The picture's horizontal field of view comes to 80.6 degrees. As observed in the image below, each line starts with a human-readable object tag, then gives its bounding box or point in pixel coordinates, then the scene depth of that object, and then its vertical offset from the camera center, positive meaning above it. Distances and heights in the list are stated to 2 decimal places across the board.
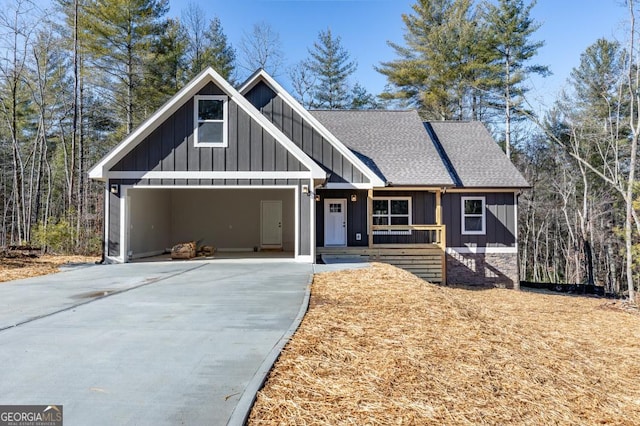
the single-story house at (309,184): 10.73 +1.10
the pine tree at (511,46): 21.23 +9.84
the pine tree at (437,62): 22.45 +9.74
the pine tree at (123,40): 17.95 +8.72
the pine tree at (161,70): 19.47 +7.90
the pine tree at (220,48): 23.97 +11.01
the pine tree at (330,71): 27.25 +10.71
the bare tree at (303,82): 27.31 +9.94
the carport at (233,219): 15.24 -0.01
